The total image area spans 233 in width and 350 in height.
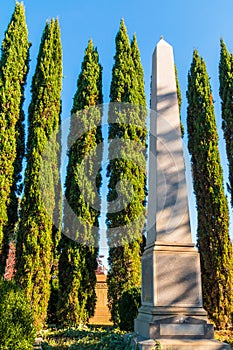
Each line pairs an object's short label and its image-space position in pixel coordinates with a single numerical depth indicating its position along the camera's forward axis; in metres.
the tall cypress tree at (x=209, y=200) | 9.86
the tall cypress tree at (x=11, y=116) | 10.62
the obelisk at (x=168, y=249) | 4.56
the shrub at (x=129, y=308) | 7.38
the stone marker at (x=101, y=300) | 11.95
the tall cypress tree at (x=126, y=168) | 10.13
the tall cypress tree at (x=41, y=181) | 9.59
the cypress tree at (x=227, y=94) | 11.98
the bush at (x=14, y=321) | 3.97
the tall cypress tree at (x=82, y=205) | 9.86
